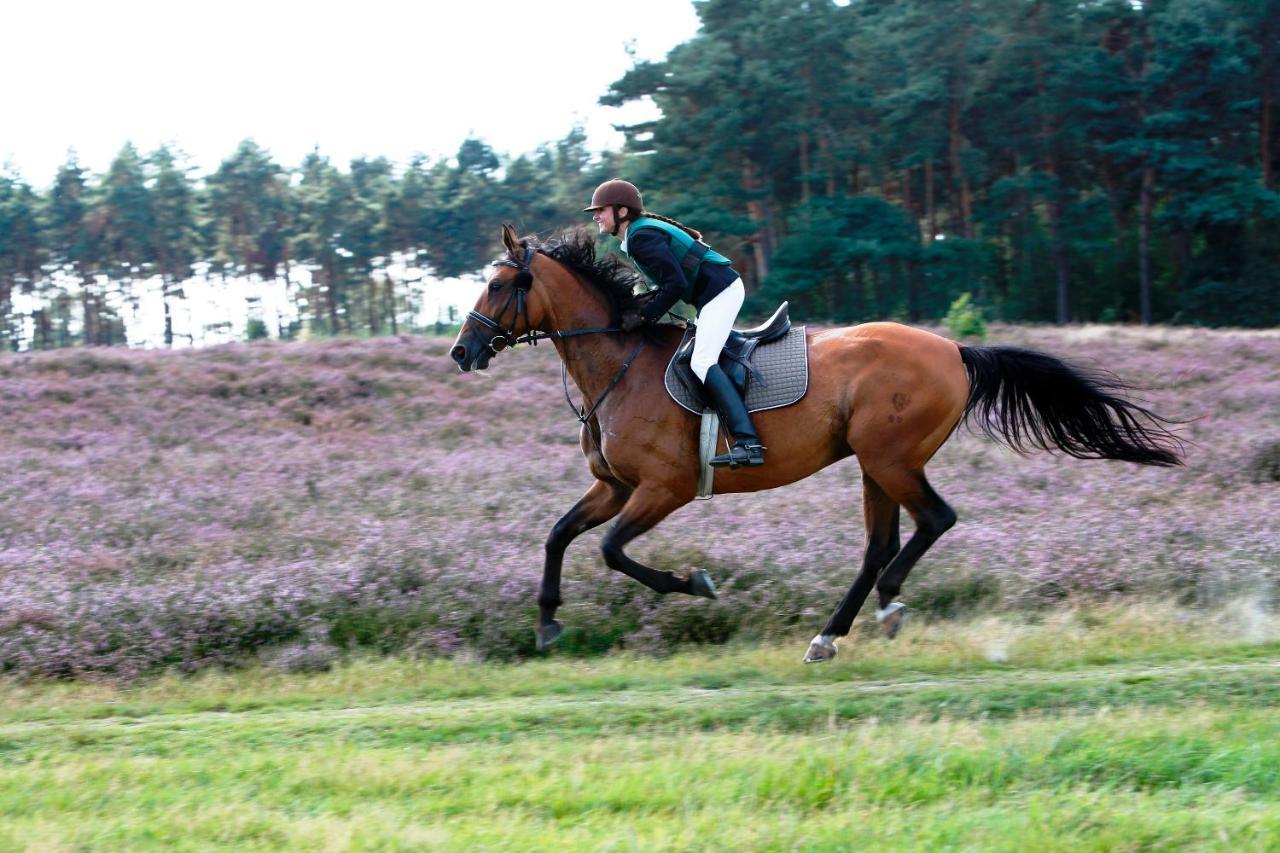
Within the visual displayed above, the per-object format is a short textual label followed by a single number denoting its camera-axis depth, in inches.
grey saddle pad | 634.2
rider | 624.7
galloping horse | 631.8
